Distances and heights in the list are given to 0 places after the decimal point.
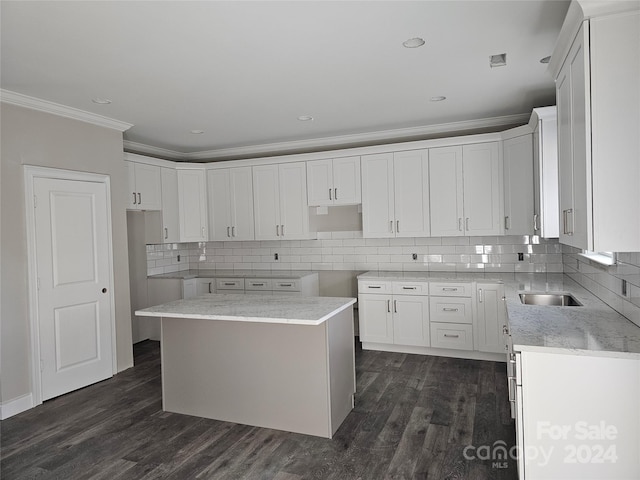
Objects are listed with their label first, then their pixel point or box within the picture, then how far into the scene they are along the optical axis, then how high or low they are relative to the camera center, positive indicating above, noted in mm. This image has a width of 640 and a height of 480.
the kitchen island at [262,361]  3066 -959
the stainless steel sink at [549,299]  3566 -620
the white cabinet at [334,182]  5414 +675
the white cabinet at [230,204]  6020 +475
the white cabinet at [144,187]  5172 +663
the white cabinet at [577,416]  1970 -909
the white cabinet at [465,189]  4777 +462
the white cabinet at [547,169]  3730 +525
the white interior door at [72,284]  3871 -406
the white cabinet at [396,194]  5094 +459
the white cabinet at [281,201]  5727 +465
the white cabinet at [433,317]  4602 -977
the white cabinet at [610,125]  1924 +463
